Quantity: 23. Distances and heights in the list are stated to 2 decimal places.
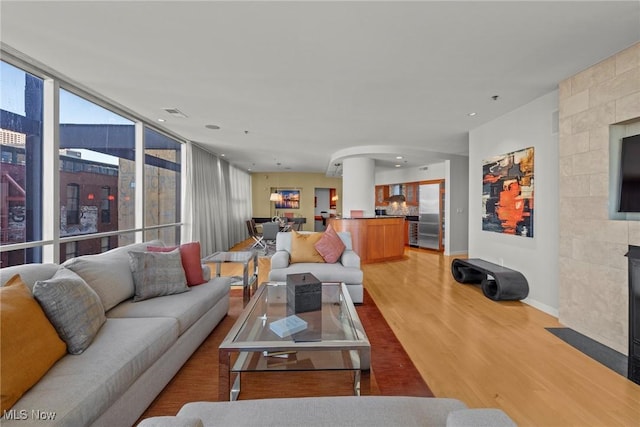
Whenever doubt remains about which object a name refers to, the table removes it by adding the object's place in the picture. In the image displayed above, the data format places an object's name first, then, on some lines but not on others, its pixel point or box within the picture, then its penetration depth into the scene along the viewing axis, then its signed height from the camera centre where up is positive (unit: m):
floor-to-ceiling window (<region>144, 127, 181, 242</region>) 4.67 +0.49
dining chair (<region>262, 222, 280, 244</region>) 7.90 -0.57
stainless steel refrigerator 7.59 -0.17
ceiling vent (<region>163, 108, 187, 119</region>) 3.87 +1.48
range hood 8.79 +0.43
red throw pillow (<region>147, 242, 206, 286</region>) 2.68 -0.51
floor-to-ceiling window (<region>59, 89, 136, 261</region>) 3.09 +0.51
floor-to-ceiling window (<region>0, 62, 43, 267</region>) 2.44 +0.46
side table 3.43 -0.64
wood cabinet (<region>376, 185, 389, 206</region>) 9.43 +0.60
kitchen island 5.95 -0.56
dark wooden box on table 2.18 -0.70
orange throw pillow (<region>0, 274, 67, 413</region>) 1.08 -0.61
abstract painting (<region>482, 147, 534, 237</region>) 3.54 +0.27
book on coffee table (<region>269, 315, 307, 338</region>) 1.79 -0.81
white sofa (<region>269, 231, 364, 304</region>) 3.31 -0.75
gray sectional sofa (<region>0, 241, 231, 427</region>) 1.12 -0.78
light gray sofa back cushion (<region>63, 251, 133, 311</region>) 1.94 -0.50
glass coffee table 1.57 -0.84
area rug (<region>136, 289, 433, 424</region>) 1.76 -1.22
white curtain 5.80 +0.23
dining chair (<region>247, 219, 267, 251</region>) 7.66 -0.63
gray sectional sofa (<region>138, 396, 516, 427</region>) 0.95 -0.77
